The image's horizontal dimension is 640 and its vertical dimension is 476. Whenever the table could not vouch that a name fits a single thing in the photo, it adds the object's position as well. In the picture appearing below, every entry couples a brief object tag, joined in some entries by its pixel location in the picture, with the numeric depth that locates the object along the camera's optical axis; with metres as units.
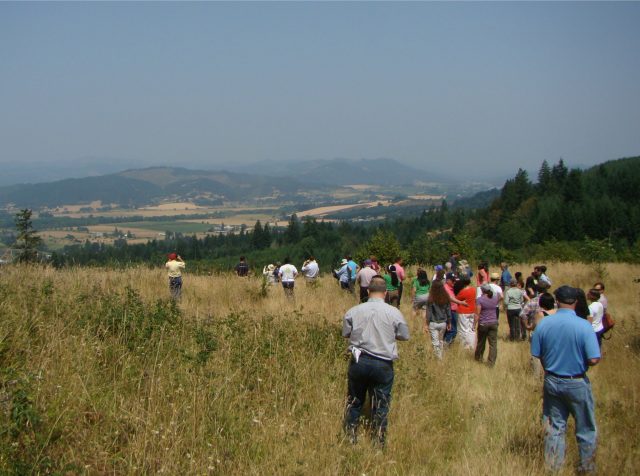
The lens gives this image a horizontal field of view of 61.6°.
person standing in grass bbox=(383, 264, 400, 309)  12.21
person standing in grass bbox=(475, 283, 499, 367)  9.20
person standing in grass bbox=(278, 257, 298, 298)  13.66
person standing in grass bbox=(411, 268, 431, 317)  10.67
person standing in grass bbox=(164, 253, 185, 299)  11.77
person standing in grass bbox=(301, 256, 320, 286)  16.30
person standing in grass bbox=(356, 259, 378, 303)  12.00
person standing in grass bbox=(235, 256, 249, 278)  15.25
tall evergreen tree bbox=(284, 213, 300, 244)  100.12
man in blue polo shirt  4.78
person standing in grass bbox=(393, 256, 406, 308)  12.70
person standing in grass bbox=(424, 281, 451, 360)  9.03
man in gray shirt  4.88
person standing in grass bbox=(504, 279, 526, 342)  11.25
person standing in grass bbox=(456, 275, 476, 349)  9.55
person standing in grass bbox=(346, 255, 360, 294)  15.28
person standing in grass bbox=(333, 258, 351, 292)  15.36
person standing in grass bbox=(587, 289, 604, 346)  8.66
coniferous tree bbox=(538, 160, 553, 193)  92.12
